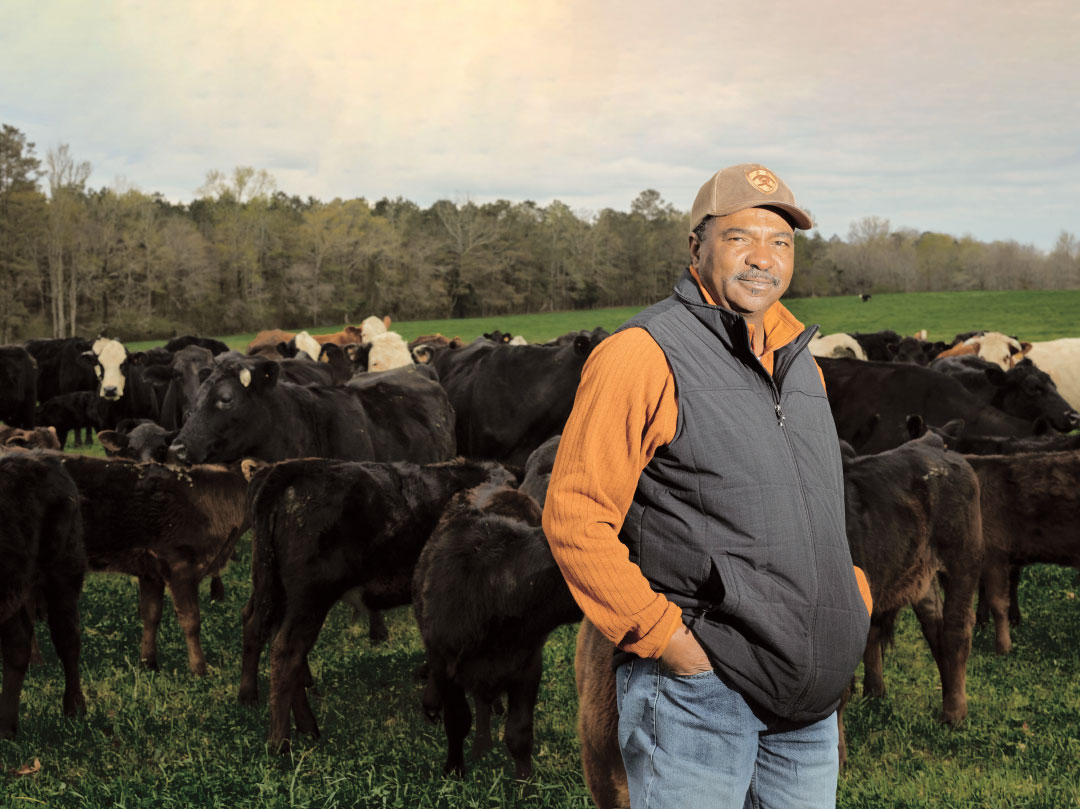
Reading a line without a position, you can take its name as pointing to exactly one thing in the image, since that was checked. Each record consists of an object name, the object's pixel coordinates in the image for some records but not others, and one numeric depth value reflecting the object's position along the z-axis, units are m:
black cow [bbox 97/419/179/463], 9.26
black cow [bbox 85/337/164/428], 19.39
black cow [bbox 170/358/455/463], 8.00
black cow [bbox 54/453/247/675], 6.60
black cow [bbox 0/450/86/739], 5.32
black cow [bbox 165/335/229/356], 22.61
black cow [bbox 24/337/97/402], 24.28
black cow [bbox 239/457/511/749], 5.31
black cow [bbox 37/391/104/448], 19.42
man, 2.03
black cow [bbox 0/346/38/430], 19.31
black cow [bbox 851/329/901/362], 23.42
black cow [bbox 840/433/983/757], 5.34
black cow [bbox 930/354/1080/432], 11.94
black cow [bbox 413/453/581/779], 4.51
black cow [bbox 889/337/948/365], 21.50
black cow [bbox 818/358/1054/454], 10.97
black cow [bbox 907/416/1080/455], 7.76
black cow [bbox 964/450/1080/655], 6.75
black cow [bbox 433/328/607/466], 12.34
